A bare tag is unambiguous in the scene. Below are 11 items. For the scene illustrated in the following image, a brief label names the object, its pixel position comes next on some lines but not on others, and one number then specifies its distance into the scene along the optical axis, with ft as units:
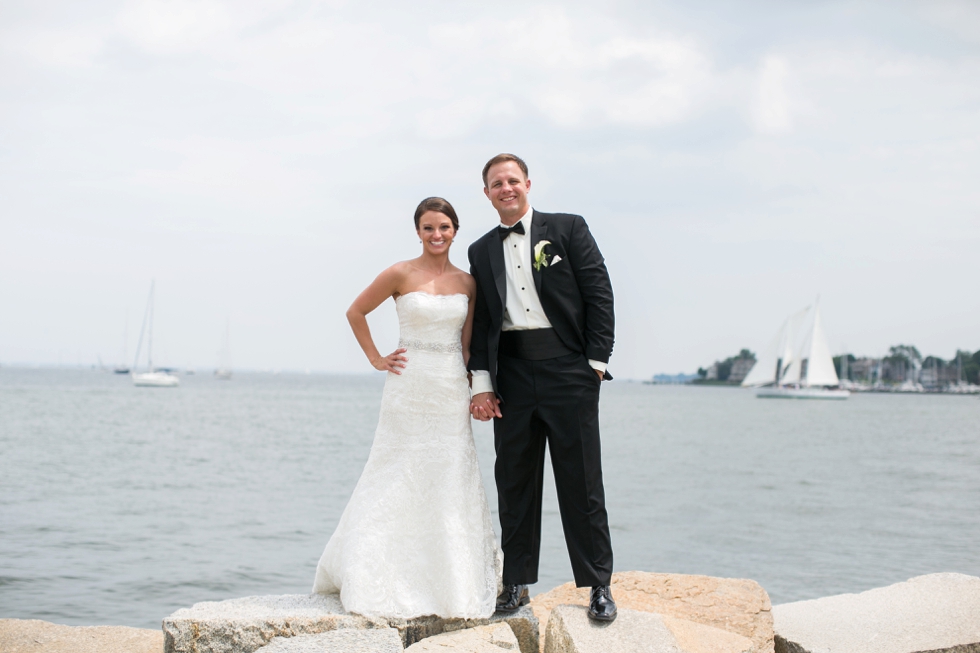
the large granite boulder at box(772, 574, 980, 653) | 15.10
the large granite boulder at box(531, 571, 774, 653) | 15.84
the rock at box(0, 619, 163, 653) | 16.25
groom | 13.84
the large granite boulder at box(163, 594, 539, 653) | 12.46
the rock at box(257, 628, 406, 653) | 11.34
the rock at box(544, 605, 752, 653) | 12.75
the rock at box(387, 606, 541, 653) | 13.52
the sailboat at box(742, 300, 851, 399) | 221.66
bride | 14.05
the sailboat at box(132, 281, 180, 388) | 269.64
